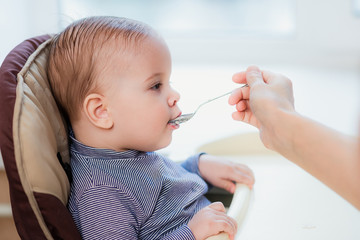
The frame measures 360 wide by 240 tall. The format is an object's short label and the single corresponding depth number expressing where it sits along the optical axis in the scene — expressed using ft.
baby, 2.30
